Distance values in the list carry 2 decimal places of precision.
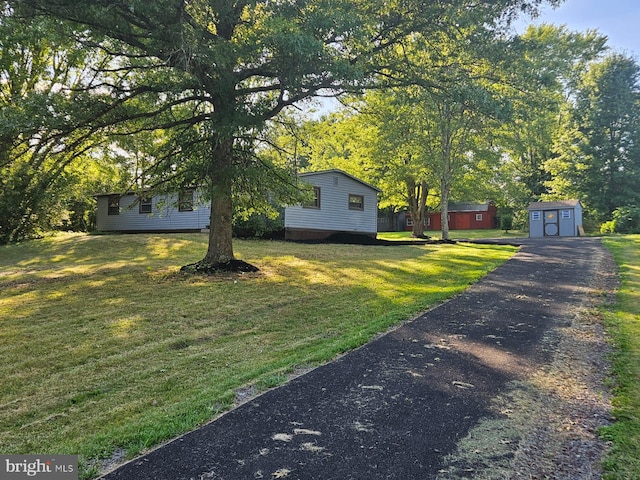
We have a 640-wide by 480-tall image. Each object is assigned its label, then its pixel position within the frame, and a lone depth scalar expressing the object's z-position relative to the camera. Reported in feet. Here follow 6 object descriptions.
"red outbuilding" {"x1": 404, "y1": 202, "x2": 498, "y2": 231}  147.54
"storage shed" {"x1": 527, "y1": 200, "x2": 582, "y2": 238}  86.48
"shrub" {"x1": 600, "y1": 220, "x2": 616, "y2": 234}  87.61
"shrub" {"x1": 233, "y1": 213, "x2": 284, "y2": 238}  62.18
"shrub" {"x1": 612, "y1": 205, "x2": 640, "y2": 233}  86.12
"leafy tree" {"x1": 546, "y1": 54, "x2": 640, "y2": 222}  100.01
